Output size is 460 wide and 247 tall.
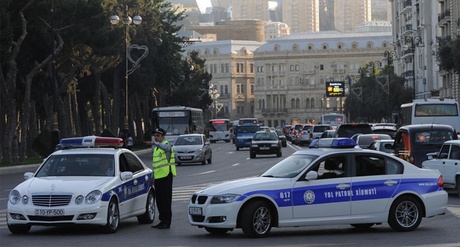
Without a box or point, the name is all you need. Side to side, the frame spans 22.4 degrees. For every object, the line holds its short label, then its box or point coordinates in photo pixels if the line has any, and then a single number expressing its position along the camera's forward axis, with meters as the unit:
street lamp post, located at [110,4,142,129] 56.53
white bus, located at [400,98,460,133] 49.16
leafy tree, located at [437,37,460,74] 68.00
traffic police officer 19.81
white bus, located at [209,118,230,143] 123.81
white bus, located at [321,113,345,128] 104.88
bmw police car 17.69
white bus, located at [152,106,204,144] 71.44
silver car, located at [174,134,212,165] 52.62
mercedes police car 18.20
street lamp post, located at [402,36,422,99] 77.09
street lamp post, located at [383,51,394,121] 103.50
